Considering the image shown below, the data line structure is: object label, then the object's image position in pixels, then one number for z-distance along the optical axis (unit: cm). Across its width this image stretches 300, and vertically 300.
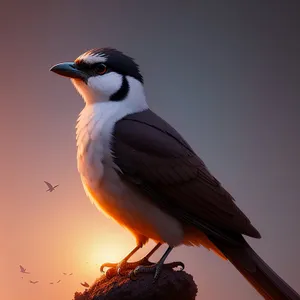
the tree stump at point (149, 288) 256
